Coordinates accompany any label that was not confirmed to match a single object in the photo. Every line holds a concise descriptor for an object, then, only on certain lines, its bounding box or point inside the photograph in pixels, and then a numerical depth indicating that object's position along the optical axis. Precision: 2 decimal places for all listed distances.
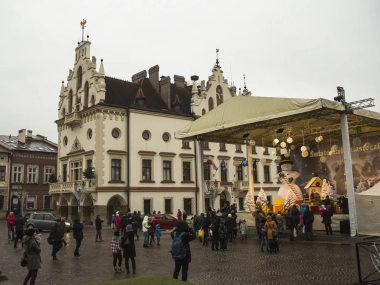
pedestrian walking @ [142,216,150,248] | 20.70
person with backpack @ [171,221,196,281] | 10.11
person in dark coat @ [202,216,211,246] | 21.17
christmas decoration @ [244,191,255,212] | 29.57
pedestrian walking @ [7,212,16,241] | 24.48
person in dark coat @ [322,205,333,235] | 21.92
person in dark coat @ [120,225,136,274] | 12.98
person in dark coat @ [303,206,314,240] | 20.83
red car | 32.62
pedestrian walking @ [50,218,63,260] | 16.48
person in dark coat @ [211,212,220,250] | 19.06
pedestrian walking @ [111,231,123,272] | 13.20
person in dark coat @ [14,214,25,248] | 21.30
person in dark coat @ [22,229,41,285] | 10.24
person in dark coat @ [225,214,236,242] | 20.73
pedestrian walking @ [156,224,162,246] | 21.80
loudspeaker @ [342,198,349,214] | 25.36
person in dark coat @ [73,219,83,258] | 17.41
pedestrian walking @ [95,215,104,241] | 23.36
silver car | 30.34
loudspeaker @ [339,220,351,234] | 22.05
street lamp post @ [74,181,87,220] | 37.84
